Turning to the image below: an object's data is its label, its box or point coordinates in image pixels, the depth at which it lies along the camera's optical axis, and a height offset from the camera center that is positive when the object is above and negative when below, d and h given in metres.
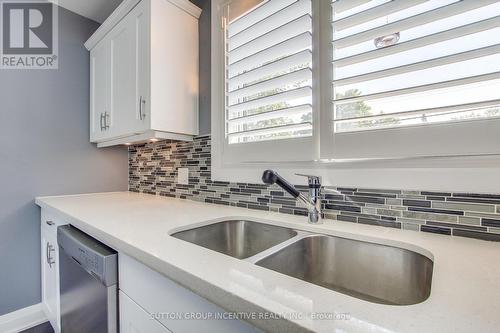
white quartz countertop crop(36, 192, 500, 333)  0.34 -0.22
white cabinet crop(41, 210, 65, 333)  1.35 -0.64
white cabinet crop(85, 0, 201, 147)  1.31 +0.58
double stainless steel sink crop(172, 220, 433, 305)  0.66 -0.31
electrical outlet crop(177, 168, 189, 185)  1.61 -0.07
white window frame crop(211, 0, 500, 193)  0.70 +0.05
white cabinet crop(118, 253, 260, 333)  0.49 -0.33
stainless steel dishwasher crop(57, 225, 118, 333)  0.78 -0.45
